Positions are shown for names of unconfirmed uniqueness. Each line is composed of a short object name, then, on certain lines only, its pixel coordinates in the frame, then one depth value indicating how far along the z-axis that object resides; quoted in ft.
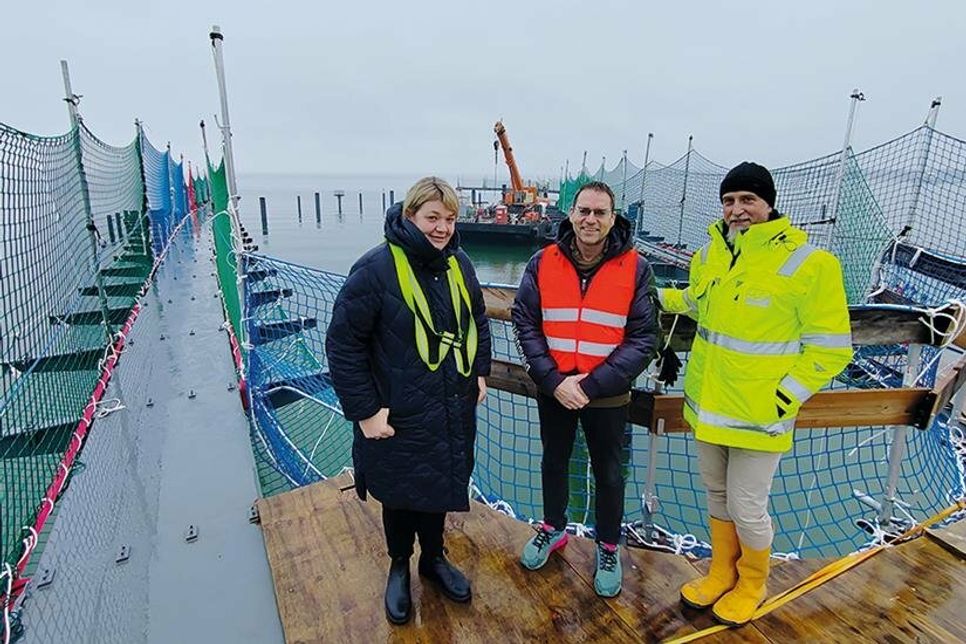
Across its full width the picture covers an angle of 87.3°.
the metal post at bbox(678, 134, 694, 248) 45.85
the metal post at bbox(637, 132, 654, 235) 55.57
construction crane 106.01
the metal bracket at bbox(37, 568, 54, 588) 6.00
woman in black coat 5.09
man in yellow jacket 4.98
